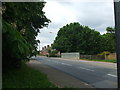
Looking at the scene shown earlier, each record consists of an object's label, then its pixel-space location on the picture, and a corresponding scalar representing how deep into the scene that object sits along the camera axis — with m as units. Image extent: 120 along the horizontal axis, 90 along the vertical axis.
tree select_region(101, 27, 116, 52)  24.64
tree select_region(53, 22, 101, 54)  31.10
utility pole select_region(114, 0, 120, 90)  1.11
